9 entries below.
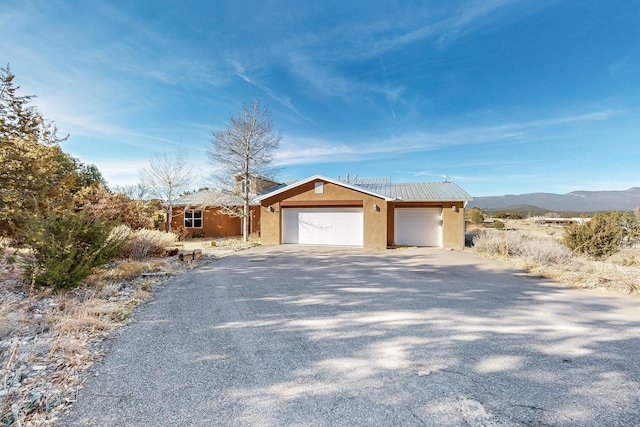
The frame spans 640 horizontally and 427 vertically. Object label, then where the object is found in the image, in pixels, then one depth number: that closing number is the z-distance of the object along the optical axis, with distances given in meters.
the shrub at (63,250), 5.46
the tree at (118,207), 12.98
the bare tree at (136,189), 22.00
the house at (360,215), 14.34
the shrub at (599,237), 11.06
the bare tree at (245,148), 16.83
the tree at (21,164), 7.79
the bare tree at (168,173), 20.59
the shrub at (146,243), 10.07
